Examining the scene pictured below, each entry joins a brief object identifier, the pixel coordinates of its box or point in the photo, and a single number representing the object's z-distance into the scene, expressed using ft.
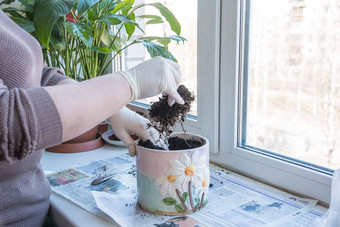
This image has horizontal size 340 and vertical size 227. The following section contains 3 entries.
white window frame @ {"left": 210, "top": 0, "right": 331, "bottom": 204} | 2.60
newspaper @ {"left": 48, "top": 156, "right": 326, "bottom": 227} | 2.28
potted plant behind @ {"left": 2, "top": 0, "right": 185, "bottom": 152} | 2.88
